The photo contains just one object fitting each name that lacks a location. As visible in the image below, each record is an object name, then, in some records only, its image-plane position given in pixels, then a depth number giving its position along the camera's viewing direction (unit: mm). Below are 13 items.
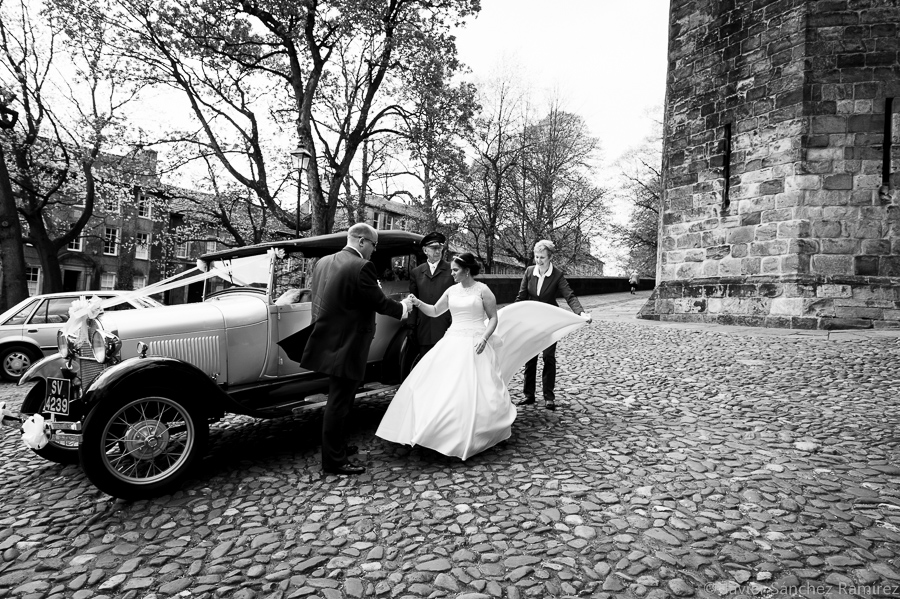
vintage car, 3428
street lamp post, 14516
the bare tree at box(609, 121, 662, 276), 33750
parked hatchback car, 9281
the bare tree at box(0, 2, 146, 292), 16562
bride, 4090
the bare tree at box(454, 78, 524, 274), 26094
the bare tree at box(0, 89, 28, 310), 12367
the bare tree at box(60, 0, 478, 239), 14781
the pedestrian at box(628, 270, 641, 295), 30759
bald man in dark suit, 3961
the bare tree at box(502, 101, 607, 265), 27453
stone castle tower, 10102
